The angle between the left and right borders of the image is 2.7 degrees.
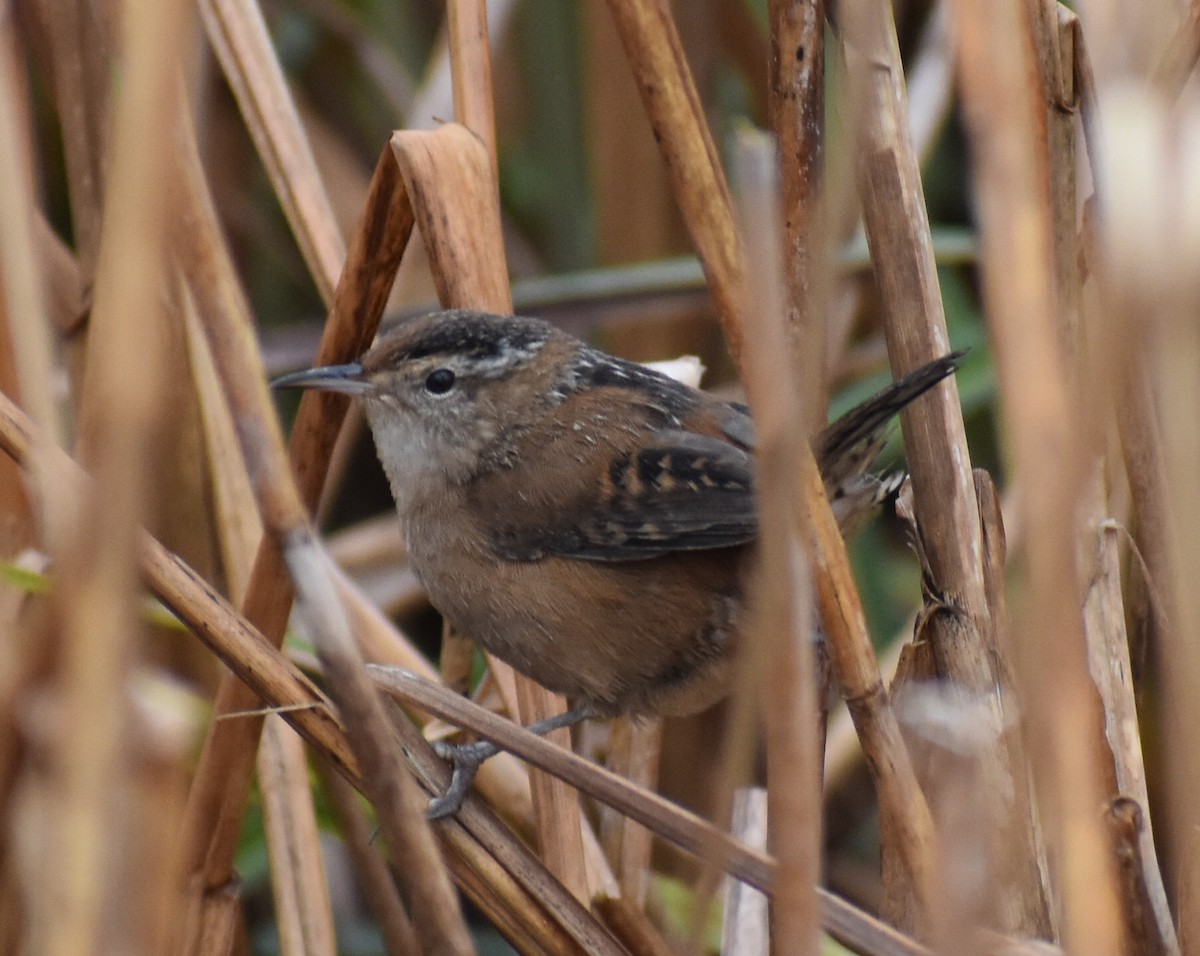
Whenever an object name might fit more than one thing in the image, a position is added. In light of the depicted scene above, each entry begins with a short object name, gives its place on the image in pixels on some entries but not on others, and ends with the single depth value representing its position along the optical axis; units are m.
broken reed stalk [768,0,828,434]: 3.17
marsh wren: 3.21
